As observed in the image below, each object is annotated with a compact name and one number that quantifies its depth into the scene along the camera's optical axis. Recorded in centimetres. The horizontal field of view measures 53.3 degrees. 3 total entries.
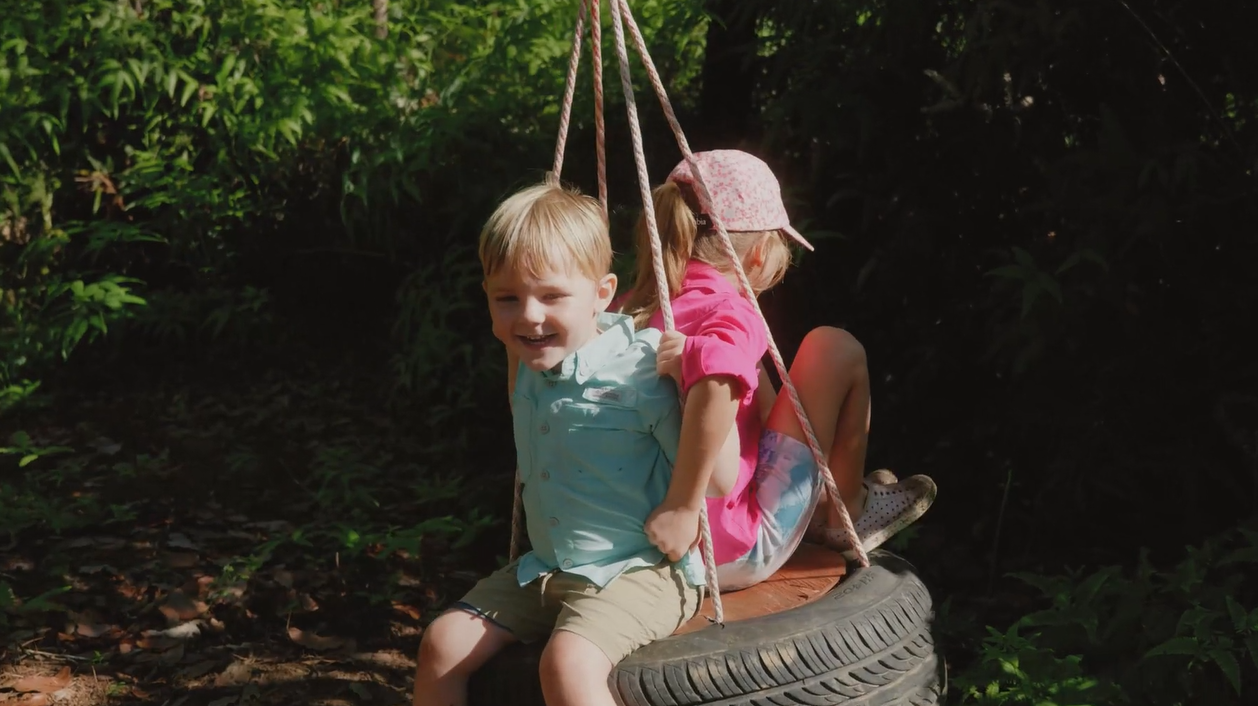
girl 295
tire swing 251
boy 263
